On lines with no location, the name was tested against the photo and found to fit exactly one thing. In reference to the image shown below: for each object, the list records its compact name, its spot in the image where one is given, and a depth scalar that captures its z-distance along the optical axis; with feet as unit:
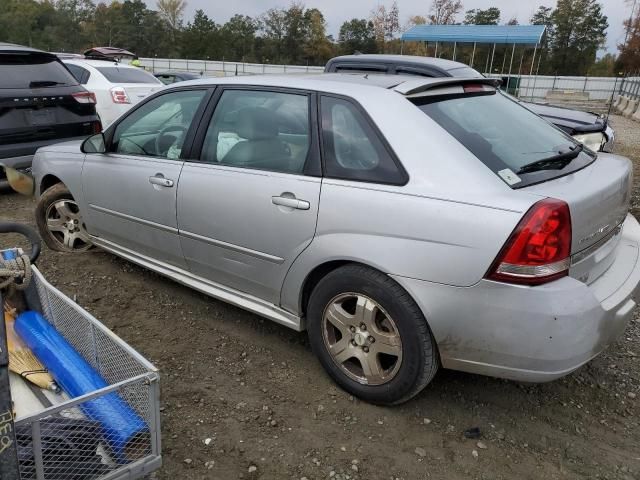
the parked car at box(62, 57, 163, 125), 28.71
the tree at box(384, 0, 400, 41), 179.83
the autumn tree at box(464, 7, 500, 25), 187.01
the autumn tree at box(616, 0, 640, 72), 153.58
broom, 7.58
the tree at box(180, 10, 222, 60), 186.29
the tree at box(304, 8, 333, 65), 184.85
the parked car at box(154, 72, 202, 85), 49.76
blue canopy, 109.09
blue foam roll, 6.67
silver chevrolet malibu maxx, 7.47
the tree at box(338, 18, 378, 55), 179.83
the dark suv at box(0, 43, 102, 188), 18.75
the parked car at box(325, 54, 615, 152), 21.95
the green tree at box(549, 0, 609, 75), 181.47
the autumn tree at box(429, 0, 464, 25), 172.24
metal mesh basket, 5.90
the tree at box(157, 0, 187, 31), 204.33
